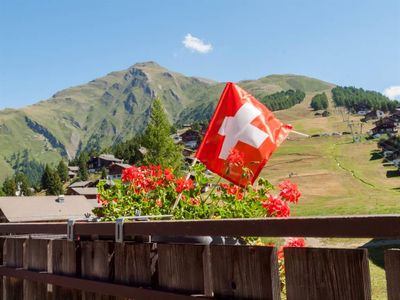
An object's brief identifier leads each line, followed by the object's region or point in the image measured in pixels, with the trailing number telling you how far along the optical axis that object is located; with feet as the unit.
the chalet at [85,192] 254.68
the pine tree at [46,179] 334.24
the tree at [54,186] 330.34
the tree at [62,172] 383.39
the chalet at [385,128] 440.86
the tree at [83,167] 395.14
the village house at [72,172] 420.77
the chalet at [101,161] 414.00
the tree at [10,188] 304.50
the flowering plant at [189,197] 13.15
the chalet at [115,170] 346.83
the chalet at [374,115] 554.46
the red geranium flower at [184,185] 13.66
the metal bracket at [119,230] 8.46
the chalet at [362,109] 612.90
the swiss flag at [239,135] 13.34
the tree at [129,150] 374.94
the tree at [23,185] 320.29
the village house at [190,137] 496.31
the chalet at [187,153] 400.84
